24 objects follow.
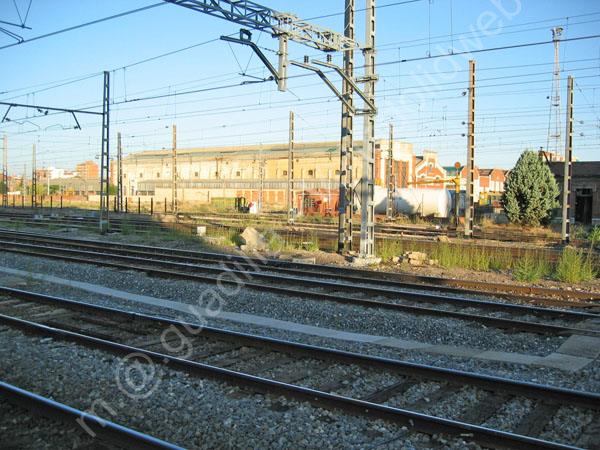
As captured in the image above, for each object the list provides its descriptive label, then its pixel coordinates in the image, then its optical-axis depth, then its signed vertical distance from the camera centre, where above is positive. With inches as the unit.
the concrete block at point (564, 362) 259.0 -78.7
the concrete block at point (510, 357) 270.3 -79.8
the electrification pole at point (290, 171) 1202.0 +98.6
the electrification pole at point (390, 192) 1425.9 +57.0
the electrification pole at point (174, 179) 1391.5 +83.3
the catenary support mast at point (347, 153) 644.1 +77.0
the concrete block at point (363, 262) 621.1 -63.0
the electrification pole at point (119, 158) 1648.6 +163.3
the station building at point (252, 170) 2662.4 +237.3
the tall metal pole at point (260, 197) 1687.5 +40.5
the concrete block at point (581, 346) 281.6 -77.3
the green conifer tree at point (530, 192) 1189.1 +48.9
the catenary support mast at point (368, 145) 605.0 +79.5
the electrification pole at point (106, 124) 928.6 +157.5
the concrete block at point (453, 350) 285.7 -80.5
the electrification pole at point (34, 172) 2168.3 +151.8
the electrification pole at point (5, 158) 2313.7 +228.1
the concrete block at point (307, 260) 645.9 -64.2
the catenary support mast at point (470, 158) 931.3 +101.3
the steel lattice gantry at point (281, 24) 450.6 +184.7
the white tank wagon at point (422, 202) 1654.8 +30.1
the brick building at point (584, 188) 1544.0 +77.5
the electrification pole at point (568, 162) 872.3 +89.0
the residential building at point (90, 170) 6761.8 +533.2
